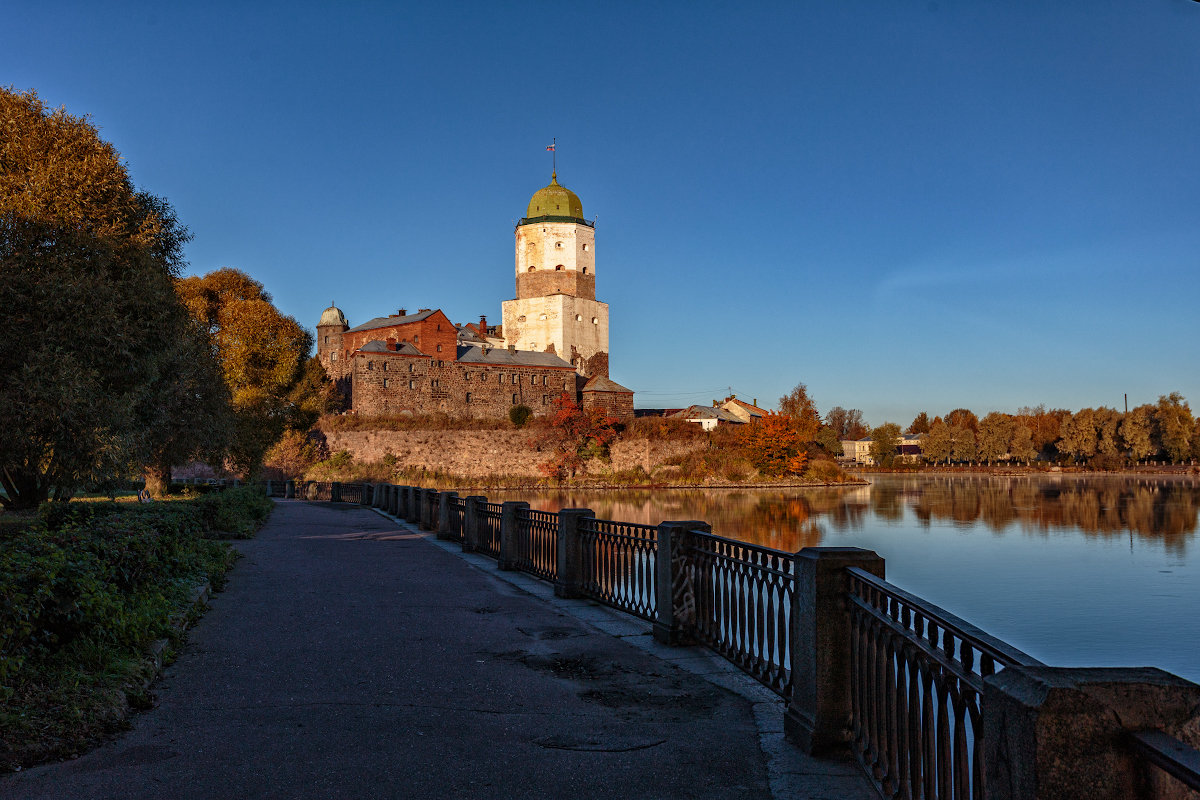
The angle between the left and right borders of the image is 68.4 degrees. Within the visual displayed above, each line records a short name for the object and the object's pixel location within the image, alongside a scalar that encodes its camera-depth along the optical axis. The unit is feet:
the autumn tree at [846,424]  495.00
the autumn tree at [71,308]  54.34
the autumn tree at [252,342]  152.87
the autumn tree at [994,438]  431.02
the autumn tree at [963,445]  443.73
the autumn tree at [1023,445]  421.59
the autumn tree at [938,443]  449.06
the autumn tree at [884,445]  470.39
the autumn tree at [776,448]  259.39
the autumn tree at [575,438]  265.13
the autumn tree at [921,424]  576.77
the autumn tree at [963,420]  496.23
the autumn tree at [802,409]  296.20
